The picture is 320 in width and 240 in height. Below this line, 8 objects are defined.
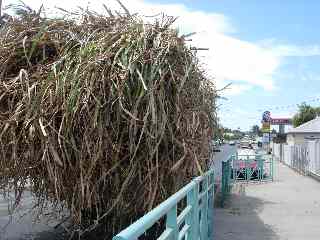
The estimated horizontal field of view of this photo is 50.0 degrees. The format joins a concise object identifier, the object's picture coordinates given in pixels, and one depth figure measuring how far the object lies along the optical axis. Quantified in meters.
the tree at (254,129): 83.33
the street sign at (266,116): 27.17
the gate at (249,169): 13.76
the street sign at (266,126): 28.41
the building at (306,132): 29.56
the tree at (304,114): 54.44
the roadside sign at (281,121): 51.77
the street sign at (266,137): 34.64
